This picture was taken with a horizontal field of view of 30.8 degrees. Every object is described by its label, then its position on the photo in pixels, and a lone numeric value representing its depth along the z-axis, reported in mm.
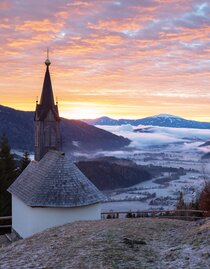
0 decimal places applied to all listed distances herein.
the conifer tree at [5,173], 36462
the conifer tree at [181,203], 32188
